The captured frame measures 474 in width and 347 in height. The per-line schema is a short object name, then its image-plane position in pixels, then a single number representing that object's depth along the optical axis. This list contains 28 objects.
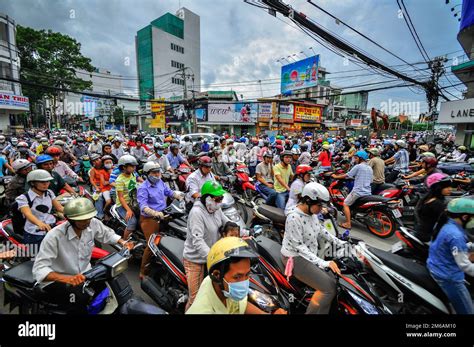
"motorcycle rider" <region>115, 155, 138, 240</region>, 3.88
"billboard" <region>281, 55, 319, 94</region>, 33.28
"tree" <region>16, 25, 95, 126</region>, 20.39
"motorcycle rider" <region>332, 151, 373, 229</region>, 5.00
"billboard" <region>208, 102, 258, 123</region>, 31.02
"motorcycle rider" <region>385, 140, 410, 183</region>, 7.25
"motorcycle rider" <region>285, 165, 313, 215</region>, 4.08
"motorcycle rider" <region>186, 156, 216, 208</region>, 4.18
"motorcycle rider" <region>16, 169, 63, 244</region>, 2.80
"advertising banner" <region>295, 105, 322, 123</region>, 31.66
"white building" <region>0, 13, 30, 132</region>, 18.18
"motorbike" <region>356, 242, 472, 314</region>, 2.23
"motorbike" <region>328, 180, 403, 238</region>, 4.75
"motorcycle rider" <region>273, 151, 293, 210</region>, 5.19
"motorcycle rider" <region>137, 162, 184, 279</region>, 3.44
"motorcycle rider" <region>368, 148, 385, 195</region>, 5.83
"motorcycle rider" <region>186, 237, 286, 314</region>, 1.52
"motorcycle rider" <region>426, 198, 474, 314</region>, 2.08
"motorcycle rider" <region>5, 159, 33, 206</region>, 3.43
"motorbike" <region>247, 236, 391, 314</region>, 2.14
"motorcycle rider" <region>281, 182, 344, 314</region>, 2.19
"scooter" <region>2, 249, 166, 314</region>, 1.94
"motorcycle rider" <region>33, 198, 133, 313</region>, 1.91
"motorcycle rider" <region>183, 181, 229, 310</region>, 2.39
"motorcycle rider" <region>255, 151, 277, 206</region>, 5.54
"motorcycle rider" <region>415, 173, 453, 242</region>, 3.03
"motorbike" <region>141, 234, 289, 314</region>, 2.33
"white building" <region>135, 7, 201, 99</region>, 49.94
